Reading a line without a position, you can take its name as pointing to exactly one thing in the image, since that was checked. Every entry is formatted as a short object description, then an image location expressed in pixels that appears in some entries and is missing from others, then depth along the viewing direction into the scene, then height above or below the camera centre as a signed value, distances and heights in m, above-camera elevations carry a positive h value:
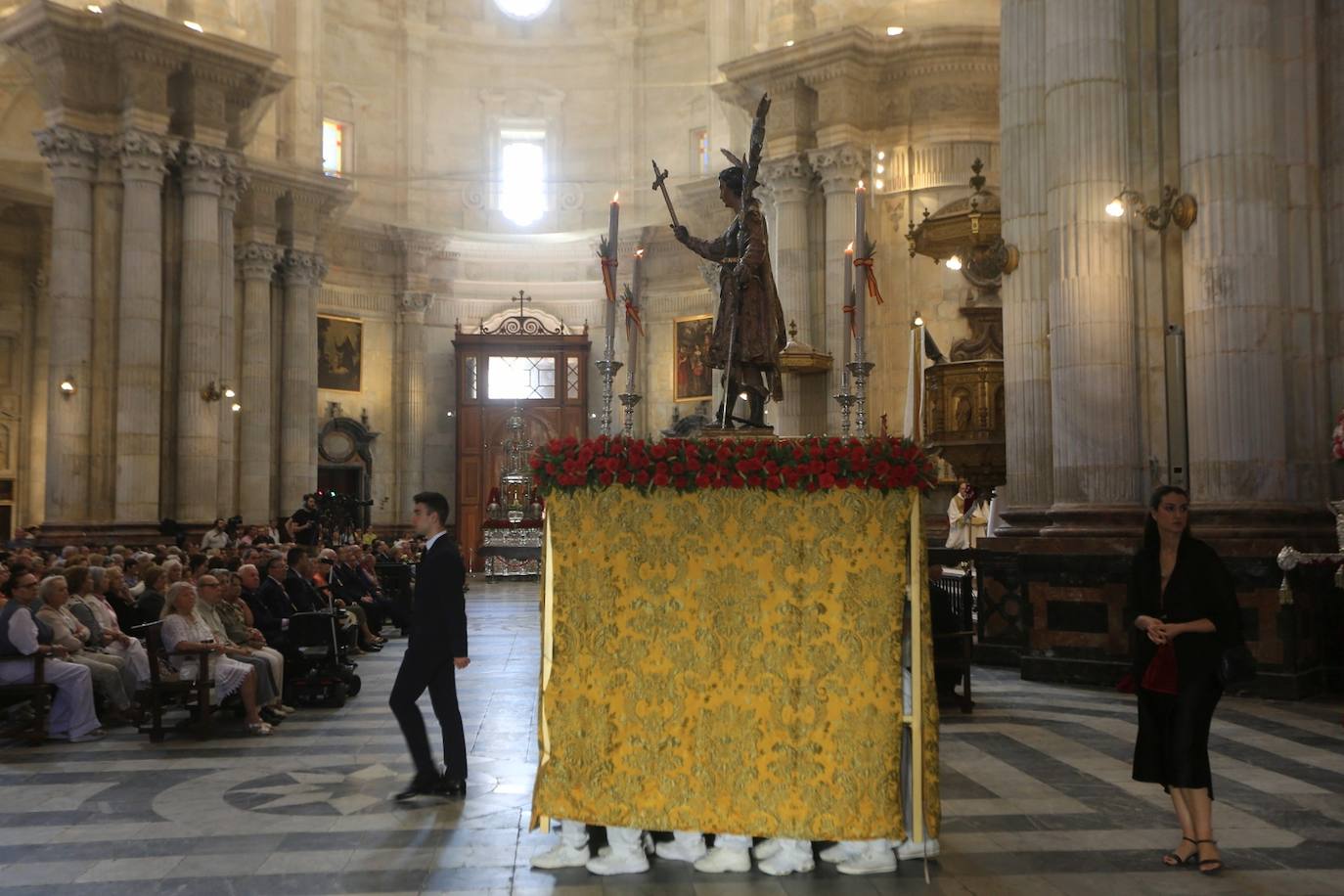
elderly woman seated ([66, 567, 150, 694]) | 9.45 -1.14
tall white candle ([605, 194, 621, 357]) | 6.54 +1.33
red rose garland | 5.32 +0.09
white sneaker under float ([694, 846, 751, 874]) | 5.27 -1.73
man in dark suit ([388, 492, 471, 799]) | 6.57 -1.04
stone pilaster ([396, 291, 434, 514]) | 29.67 +2.29
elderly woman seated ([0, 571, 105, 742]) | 8.43 -1.34
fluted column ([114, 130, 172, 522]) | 19.47 +2.59
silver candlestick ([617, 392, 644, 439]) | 6.74 +0.47
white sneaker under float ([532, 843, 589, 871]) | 5.30 -1.72
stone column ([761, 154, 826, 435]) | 21.77 +4.40
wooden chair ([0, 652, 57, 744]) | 8.40 -1.52
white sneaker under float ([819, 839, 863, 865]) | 5.32 -1.71
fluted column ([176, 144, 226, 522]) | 20.47 +2.68
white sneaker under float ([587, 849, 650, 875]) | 5.23 -1.73
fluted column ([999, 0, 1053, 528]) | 12.29 +2.30
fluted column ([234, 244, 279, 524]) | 24.38 +2.08
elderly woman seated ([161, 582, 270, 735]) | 8.68 -1.21
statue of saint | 7.27 +1.11
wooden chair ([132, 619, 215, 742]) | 8.38 -1.48
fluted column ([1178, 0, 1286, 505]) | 10.24 +1.91
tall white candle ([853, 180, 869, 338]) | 7.36 +1.57
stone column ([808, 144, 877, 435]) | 21.31 +4.94
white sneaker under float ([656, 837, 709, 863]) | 5.39 -1.72
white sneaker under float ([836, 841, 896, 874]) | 5.25 -1.73
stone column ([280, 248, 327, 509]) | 25.92 +2.32
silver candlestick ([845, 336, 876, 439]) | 7.53 +0.70
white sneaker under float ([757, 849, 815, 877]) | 5.23 -1.72
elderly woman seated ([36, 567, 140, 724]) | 8.85 -1.33
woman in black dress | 5.17 -0.82
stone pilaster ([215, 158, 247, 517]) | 21.61 +3.11
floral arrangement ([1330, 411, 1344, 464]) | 9.73 +0.28
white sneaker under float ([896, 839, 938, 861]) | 5.33 -1.71
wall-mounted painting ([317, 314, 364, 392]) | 28.88 +3.35
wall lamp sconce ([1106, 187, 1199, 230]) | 10.66 +2.55
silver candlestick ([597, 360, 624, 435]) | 6.91 +0.71
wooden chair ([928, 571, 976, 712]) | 9.25 -1.31
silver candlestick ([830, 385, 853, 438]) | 8.57 +0.61
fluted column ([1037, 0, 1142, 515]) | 10.95 +1.95
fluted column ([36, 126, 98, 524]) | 19.17 +2.78
